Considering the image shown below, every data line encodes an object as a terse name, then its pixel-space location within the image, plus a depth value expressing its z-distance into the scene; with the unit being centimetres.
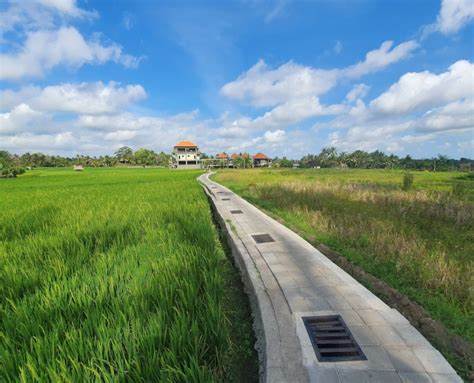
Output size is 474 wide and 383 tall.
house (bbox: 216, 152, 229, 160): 10436
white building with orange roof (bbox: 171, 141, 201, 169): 8256
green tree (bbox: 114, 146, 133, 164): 10974
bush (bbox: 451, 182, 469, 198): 1296
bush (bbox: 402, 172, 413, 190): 1616
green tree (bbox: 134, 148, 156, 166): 10919
